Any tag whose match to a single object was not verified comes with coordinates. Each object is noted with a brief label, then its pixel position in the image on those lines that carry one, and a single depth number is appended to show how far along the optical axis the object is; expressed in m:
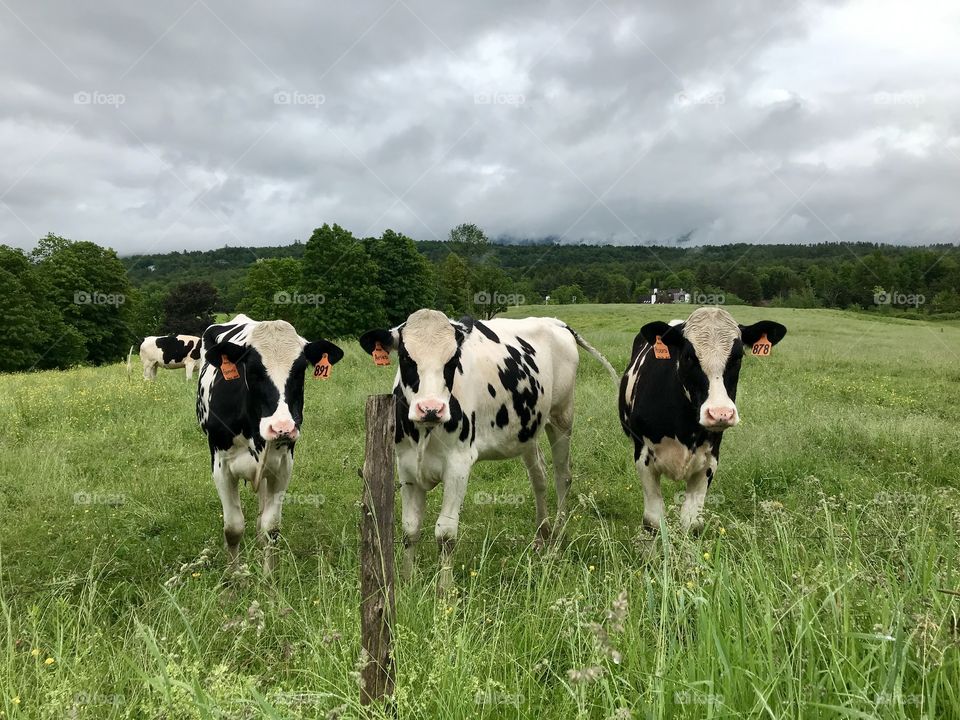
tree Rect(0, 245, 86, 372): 36.00
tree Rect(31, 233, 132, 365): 40.75
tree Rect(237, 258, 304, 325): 47.62
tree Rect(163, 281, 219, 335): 59.72
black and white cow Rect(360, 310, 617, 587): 4.96
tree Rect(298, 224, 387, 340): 40.81
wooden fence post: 2.86
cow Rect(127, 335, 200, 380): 18.86
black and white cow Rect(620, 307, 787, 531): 5.05
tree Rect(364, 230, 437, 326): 46.34
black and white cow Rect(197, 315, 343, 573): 5.34
